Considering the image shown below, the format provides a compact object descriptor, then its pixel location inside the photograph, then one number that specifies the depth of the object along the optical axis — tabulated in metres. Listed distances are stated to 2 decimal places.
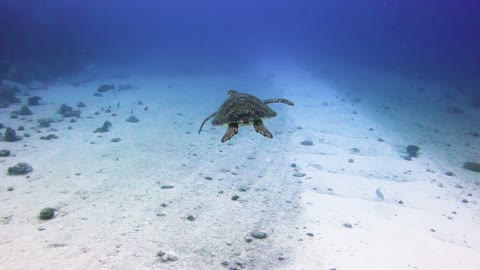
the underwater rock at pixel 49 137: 12.30
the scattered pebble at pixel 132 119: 15.61
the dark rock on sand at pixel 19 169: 8.95
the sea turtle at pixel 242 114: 5.77
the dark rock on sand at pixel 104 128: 13.75
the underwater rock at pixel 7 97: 17.77
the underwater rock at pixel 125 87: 26.05
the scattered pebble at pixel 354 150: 12.18
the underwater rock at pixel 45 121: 13.92
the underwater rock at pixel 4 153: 10.29
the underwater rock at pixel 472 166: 10.80
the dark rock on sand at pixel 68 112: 15.90
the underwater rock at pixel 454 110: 19.95
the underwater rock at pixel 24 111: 15.73
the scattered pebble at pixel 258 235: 6.42
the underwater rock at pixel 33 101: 18.00
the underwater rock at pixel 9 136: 11.71
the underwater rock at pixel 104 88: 22.76
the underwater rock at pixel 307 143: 12.60
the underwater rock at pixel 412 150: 12.04
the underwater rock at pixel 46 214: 6.70
